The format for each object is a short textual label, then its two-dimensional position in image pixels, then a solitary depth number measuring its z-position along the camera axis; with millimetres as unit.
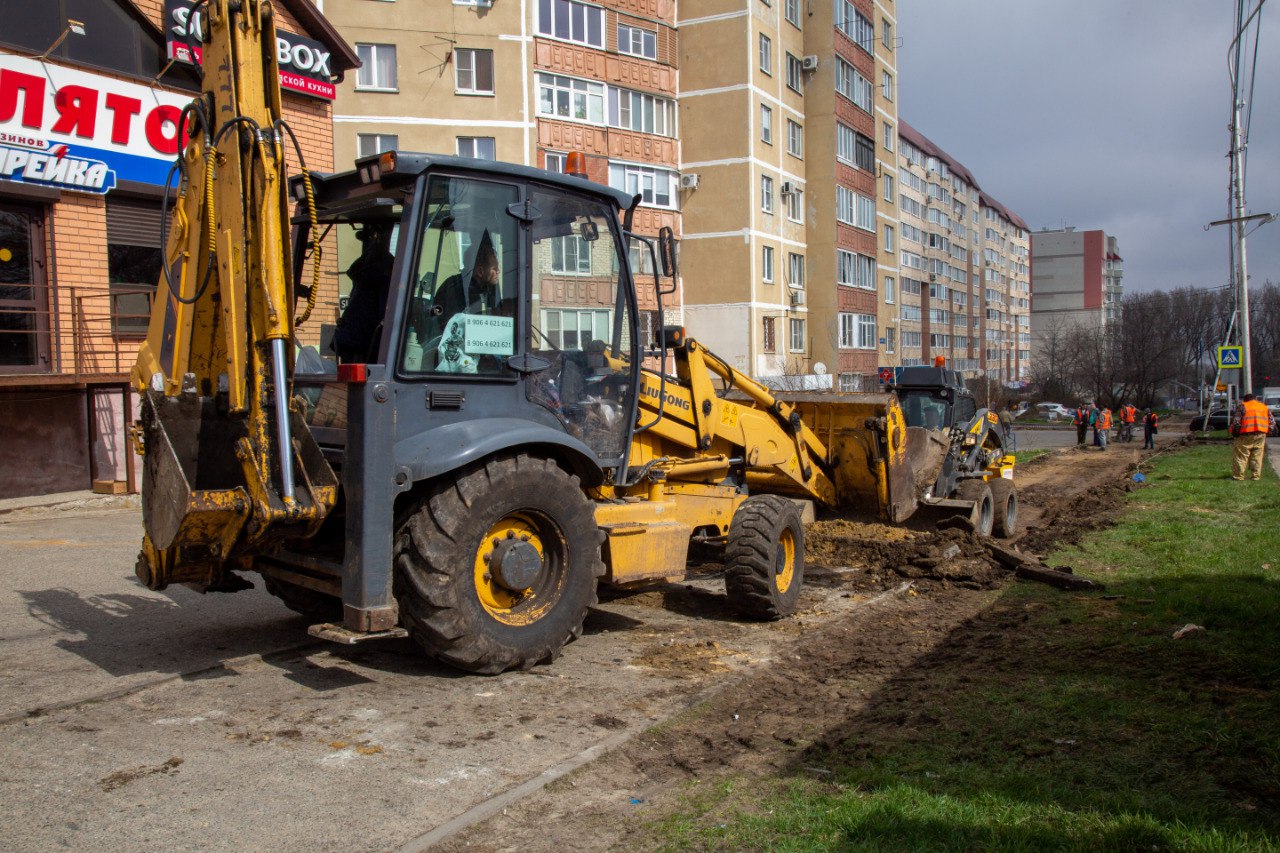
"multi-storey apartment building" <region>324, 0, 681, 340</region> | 31422
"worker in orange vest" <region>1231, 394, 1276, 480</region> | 18734
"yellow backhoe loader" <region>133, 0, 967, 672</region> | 5328
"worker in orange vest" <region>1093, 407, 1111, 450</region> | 31906
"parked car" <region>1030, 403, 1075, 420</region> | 59750
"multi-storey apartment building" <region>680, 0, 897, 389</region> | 39844
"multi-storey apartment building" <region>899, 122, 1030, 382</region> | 67438
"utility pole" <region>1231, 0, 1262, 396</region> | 25584
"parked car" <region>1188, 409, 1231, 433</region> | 40822
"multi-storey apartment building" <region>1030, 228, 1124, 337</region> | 127562
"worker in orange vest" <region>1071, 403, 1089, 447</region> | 33906
